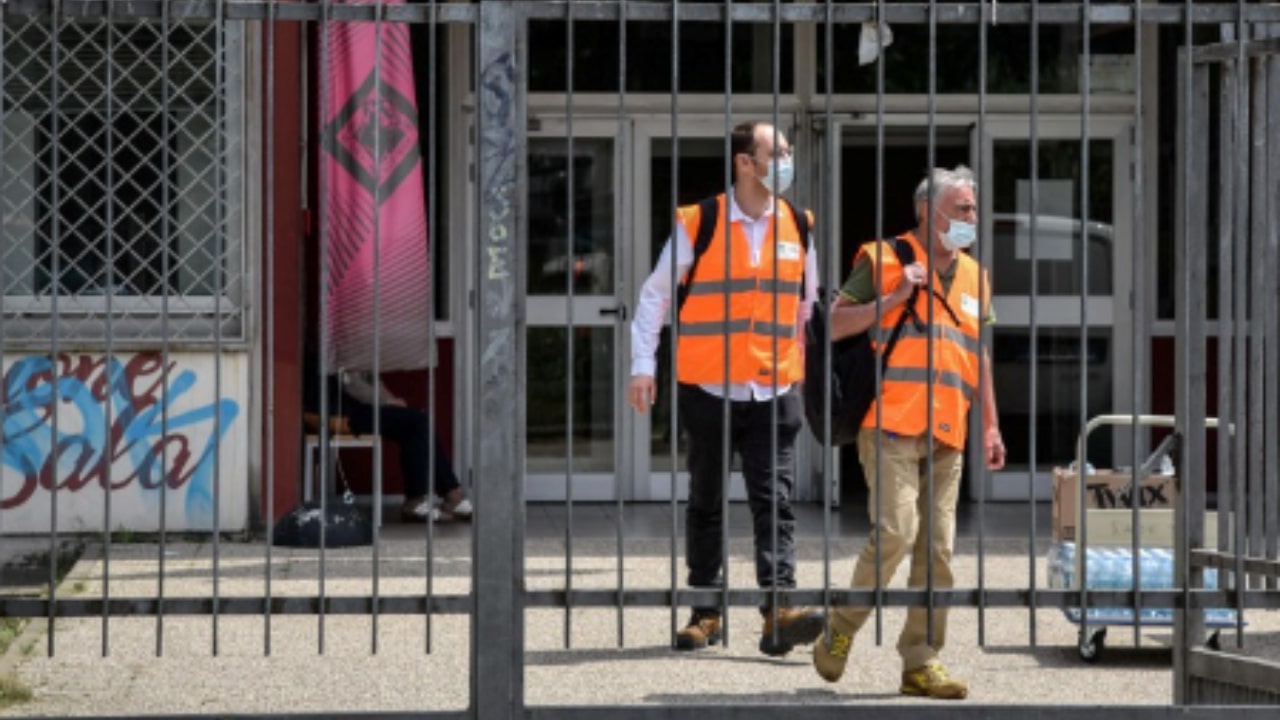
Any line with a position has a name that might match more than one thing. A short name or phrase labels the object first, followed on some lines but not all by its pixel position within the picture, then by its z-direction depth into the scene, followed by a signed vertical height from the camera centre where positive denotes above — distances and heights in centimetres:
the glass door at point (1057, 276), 3042 +46
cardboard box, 1744 -49
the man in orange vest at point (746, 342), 1733 +4
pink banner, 2459 +63
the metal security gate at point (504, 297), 1261 +21
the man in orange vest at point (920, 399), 1580 -14
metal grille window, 2485 +84
